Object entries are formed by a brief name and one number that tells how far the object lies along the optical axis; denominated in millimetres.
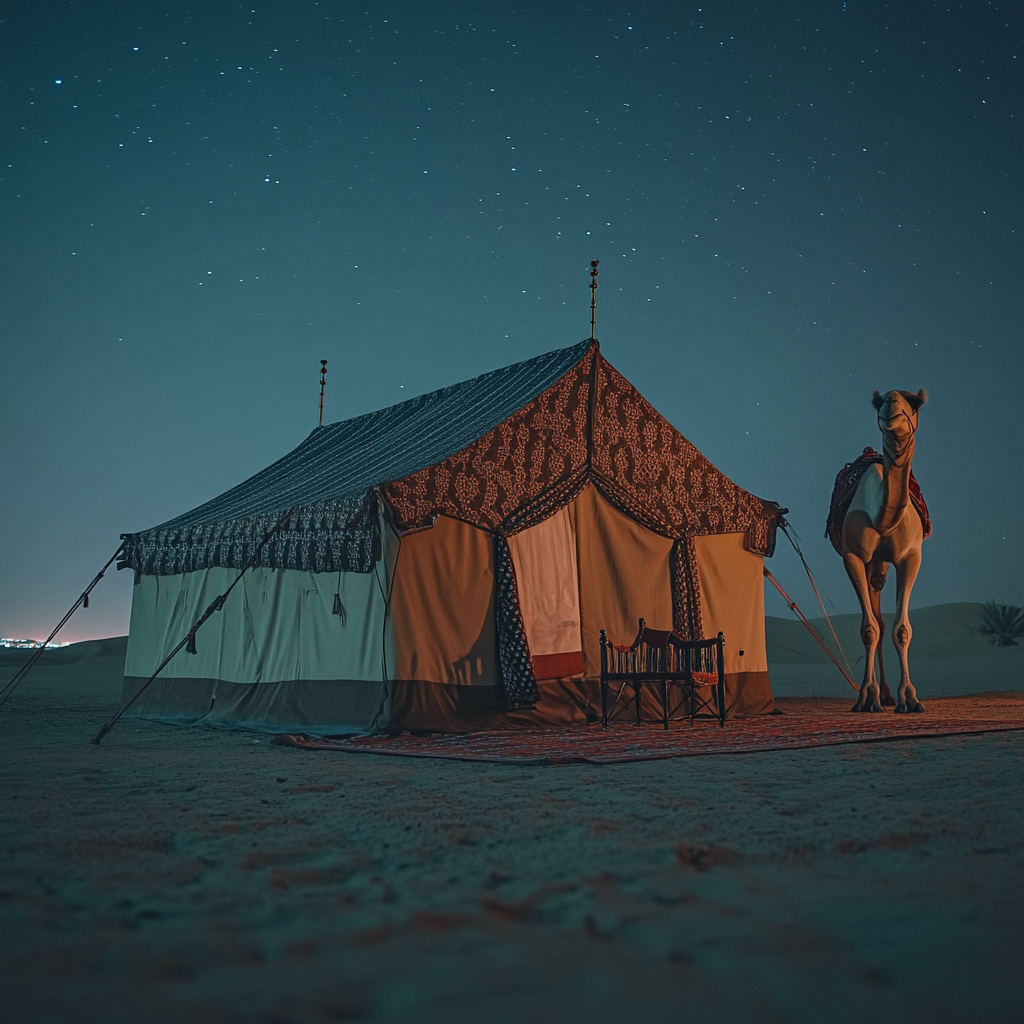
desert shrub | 26344
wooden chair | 8078
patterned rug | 5898
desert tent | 7945
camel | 9070
